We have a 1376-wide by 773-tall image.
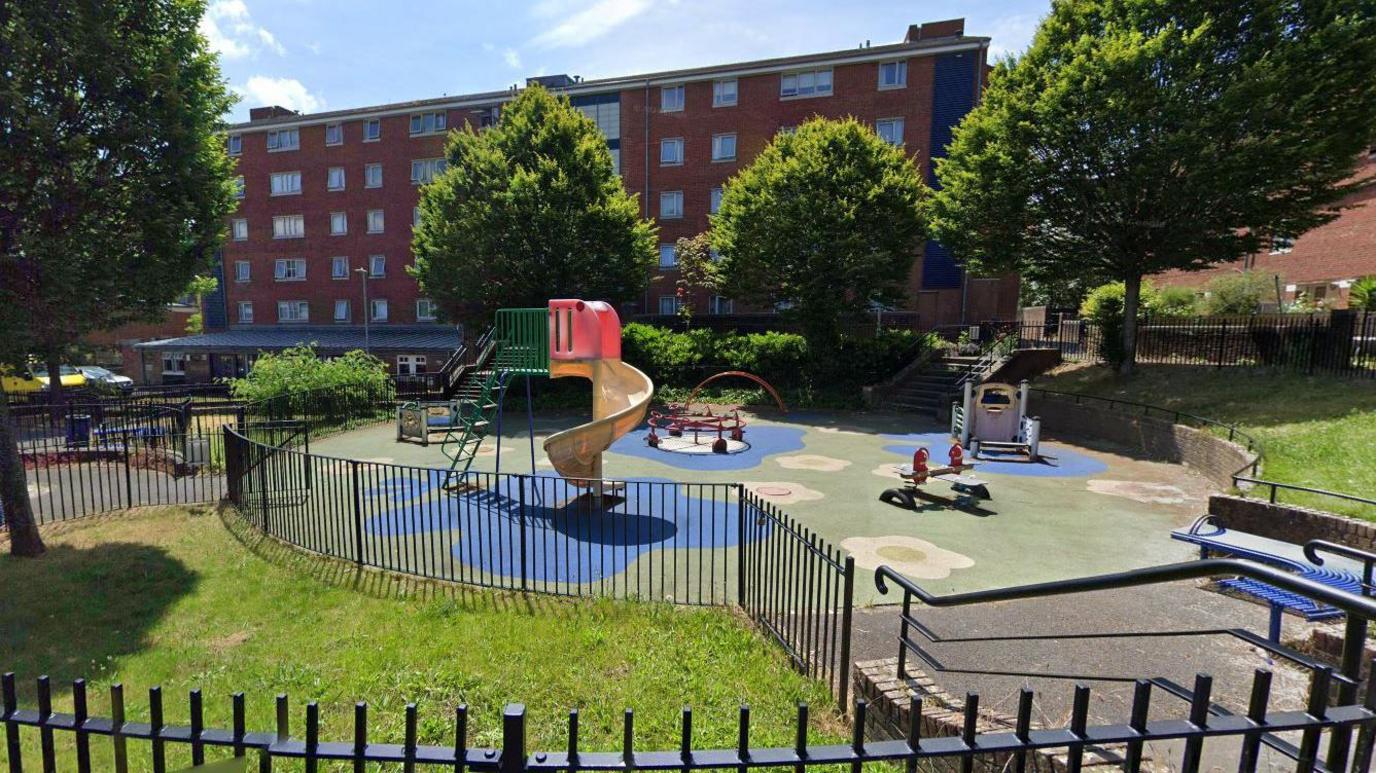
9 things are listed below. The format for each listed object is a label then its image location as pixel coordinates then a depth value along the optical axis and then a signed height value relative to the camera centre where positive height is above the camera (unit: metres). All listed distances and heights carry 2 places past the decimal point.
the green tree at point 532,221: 25.84 +4.33
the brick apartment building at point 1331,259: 26.30 +3.67
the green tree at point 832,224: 23.89 +4.11
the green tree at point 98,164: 7.65 +2.00
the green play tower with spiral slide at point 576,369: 11.41 -1.00
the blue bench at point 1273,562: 5.68 -2.34
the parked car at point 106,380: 29.62 -3.50
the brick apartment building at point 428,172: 31.30 +9.04
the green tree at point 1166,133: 16.03 +5.69
